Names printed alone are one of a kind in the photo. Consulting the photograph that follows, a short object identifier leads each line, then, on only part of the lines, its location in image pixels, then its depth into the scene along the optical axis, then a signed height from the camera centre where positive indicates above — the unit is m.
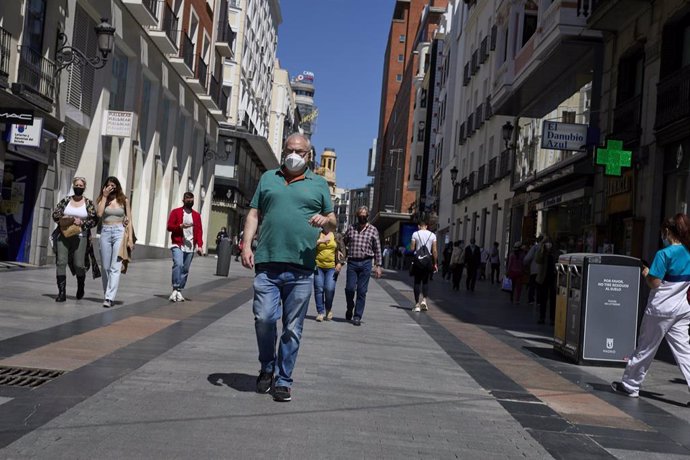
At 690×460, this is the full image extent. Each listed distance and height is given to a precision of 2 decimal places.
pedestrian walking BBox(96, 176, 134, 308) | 11.84 +0.09
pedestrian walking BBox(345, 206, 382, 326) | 13.14 +0.01
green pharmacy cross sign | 18.50 +2.46
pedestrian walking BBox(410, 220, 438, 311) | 15.59 +0.07
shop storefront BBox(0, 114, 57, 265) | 19.53 +0.54
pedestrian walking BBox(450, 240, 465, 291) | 27.75 +0.01
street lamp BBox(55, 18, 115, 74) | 18.84 +3.98
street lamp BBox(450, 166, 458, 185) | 43.69 +4.39
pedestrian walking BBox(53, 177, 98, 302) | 11.93 +0.03
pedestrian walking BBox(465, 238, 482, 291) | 28.07 +0.07
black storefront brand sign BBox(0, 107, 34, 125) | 17.62 +2.12
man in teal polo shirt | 6.31 -0.03
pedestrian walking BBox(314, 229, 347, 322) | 13.02 -0.25
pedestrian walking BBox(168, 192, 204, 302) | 13.77 +0.04
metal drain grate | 6.00 -1.02
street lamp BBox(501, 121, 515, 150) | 30.67 +4.68
